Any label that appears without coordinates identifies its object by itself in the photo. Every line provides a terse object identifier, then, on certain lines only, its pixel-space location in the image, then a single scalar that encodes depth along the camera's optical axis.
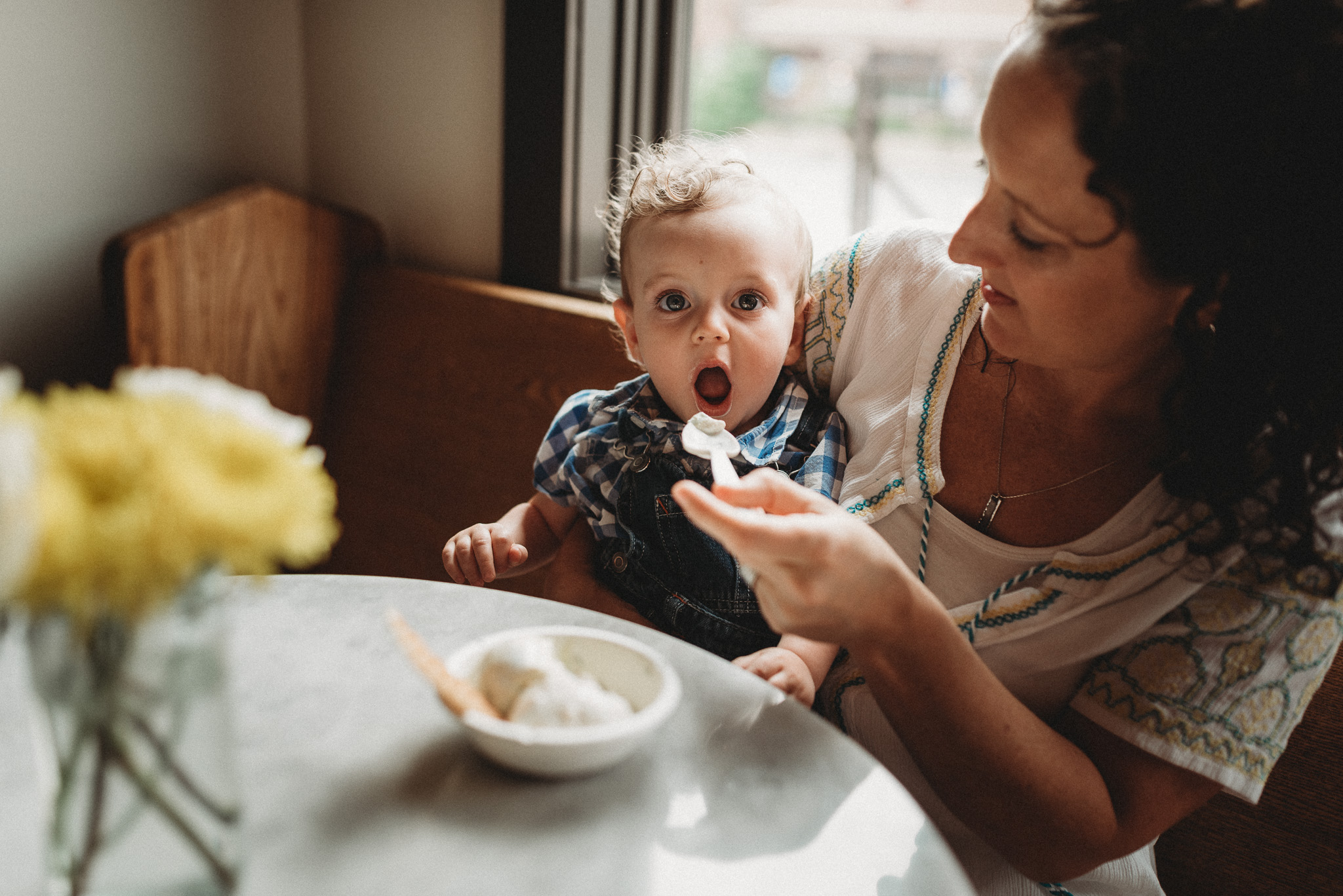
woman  0.83
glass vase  0.50
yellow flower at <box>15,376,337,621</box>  0.45
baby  1.29
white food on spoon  0.99
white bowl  0.67
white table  0.64
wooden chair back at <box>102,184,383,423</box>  1.81
